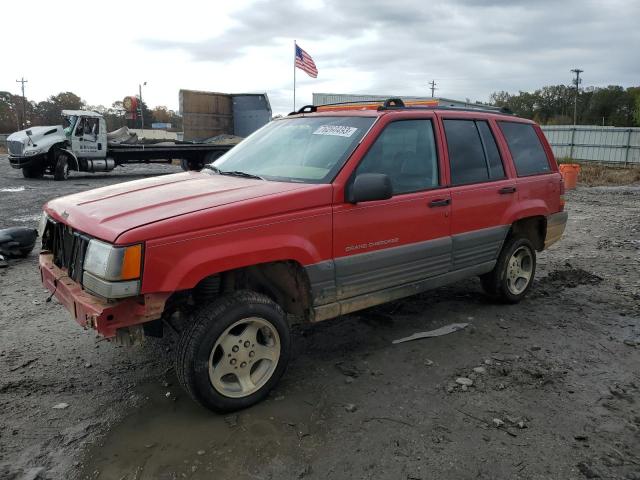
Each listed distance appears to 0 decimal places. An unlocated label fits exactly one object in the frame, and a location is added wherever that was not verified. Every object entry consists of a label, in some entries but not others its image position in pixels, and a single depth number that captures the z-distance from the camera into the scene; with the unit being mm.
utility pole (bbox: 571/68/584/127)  67244
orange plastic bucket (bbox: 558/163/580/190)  16859
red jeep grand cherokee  2785
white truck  16797
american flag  20641
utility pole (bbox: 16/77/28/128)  60844
